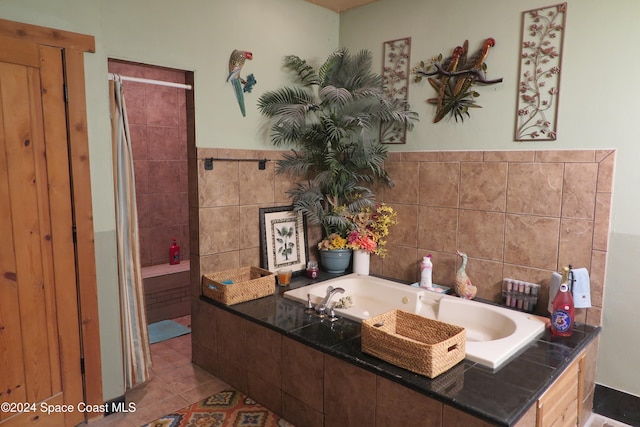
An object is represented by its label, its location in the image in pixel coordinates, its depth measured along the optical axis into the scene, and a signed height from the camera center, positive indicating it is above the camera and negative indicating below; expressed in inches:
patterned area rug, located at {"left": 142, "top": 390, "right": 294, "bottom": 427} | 91.8 -53.9
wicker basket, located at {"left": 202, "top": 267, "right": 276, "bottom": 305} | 105.4 -30.0
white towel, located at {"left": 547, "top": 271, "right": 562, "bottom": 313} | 93.4 -25.3
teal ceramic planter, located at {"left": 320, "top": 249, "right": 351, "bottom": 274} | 129.6 -27.9
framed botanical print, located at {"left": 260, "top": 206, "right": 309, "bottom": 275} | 123.7 -21.5
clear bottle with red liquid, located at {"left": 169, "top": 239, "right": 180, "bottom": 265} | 166.9 -34.1
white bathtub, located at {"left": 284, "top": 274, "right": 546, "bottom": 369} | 79.0 -32.8
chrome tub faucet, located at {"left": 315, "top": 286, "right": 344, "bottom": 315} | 97.8 -31.3
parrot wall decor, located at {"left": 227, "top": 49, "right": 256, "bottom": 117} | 111.3 +22.8
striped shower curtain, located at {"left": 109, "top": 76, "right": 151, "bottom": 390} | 95.0 -20.1
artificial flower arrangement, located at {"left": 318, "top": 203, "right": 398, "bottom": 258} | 127.6 -19.1
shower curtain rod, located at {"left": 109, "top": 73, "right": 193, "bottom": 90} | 93.5 +18.5
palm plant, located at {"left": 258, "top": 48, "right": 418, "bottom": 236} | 119.9 +10.5
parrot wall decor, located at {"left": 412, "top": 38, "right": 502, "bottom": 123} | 106.5 +22.5
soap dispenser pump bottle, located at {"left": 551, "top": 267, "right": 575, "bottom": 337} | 86.4 -28.6
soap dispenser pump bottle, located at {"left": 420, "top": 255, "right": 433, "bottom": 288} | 115.4 -28.1
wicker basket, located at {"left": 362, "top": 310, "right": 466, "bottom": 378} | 70.3 -30.9
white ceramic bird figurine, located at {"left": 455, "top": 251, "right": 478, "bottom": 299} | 108.2 -29.3
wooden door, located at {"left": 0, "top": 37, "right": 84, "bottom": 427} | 77.6 -15.5
